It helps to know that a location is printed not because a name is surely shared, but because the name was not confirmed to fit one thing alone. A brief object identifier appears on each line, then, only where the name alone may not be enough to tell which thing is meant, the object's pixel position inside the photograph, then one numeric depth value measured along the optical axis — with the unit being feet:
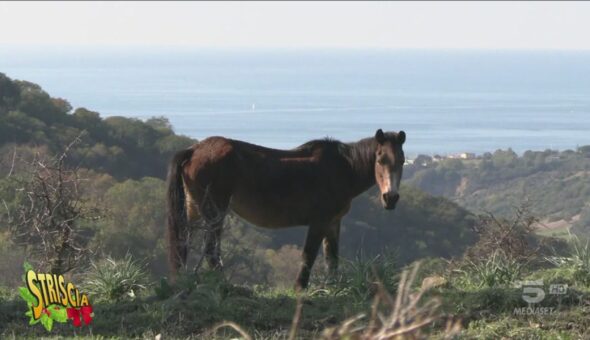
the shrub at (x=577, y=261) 61.57
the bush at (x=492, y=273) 62.39
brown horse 64.90
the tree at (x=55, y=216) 62.59
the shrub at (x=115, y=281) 58.95
